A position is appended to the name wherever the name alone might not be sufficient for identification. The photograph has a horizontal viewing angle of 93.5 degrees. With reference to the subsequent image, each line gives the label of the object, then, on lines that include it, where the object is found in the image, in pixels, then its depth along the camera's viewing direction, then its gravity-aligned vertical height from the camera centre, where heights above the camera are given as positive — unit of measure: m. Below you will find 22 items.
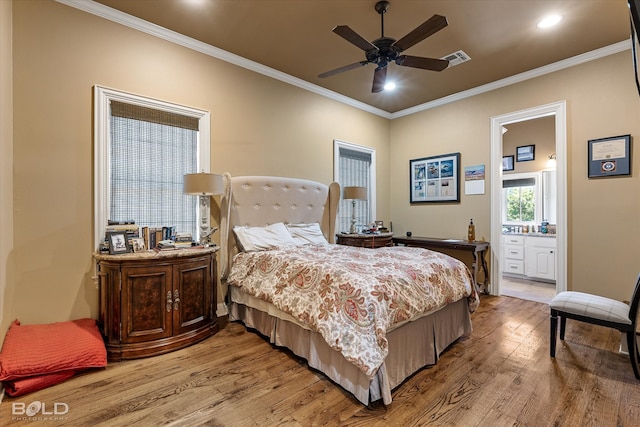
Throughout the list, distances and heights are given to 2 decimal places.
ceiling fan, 2.30 +1.43
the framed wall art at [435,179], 4.81 +0.61
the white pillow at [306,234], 3.71 -0.24
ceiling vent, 3.52 +1.89
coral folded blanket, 1.94 -0.96
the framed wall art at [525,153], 5.72 +1.20
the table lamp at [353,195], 4.64 +0.32
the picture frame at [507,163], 6.02 +1.05
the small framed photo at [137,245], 2.61 -0.26
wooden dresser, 2.39 -0.71
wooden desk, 4.18 -0.46
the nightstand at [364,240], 4.47 -0.37
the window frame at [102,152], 2.69 +0.57
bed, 1.88 -0.63
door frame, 3.71 +0.38
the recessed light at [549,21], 2.85 +1.88
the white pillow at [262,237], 3.23 -0.24
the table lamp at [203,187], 2.90 +0.28
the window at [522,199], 5.71 +0.32
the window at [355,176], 4.89 +0.67
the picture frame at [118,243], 2.47 -0.23
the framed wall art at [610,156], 3.31 +0.66
